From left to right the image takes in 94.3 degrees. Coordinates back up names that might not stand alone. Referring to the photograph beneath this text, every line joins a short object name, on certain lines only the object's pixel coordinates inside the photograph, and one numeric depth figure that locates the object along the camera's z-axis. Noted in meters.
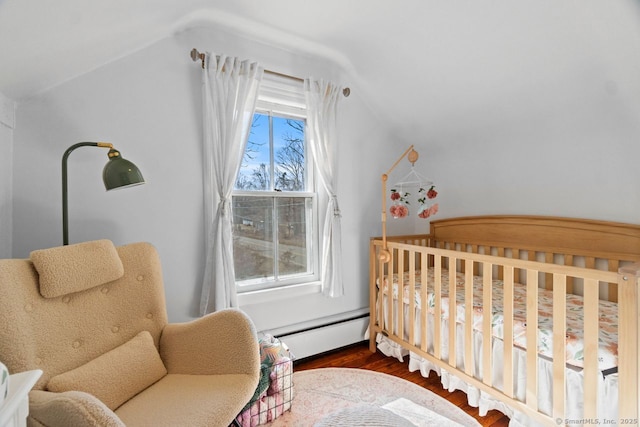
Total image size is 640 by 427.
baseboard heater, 2.20
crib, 1.19
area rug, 1.58
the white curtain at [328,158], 2.25
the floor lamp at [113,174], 1.30
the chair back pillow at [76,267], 1.14
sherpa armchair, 1.02
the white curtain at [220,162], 1.85
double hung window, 2.15
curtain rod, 1.82
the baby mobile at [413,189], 2.27
